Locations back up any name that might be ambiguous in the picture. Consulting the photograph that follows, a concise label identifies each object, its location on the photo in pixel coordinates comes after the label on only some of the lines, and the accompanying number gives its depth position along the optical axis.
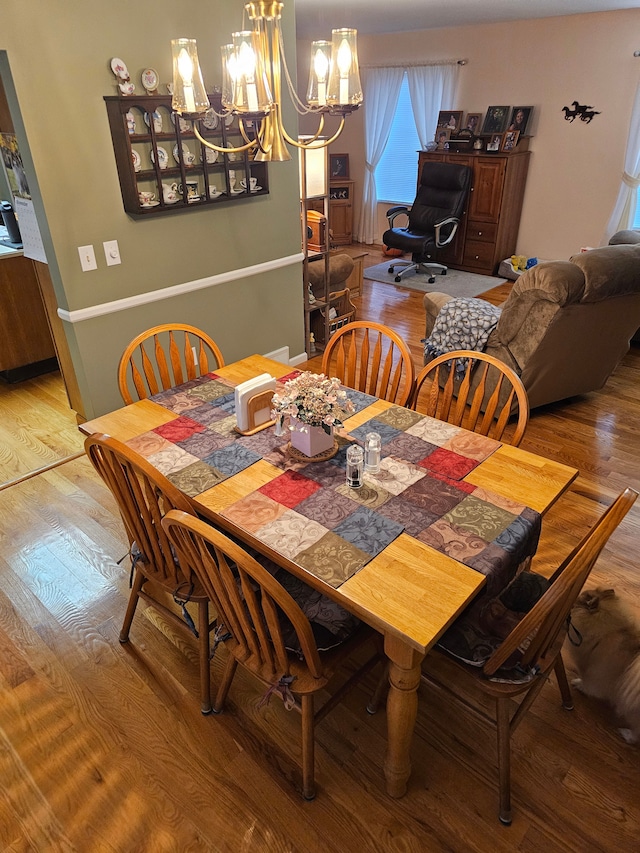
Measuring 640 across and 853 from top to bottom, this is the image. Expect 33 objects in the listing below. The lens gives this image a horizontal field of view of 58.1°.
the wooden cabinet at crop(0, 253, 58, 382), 3.80
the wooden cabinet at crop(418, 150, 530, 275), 6.03
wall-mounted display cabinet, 2.78
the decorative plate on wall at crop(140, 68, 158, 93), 2.78
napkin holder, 1.98
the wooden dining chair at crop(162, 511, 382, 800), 1.33
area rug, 5.96
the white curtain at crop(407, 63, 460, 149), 6.49
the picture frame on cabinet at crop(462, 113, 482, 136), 6.35
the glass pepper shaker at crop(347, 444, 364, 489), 1.71
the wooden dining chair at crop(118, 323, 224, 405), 2.37
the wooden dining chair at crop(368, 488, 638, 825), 1.32
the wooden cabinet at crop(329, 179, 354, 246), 7.57
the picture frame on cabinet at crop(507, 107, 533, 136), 6.01
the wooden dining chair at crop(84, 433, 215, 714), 1.55
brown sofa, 2.98
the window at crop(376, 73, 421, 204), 7.11
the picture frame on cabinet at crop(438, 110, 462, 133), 6.44
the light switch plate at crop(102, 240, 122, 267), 2.94
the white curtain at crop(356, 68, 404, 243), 6.98
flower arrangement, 1.76
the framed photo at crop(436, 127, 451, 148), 6.42
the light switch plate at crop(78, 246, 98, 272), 2.85
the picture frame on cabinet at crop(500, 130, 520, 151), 5.95
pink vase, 1.83
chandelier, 1.59
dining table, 1.39
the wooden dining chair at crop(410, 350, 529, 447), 2.02
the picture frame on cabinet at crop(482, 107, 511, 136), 6.09
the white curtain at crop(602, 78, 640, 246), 5.51
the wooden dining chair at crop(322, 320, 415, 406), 2.38
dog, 1.74
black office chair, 6.13
